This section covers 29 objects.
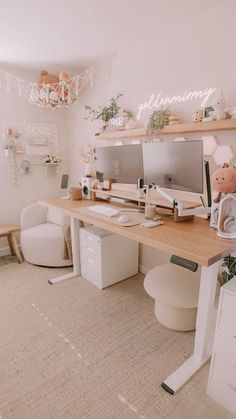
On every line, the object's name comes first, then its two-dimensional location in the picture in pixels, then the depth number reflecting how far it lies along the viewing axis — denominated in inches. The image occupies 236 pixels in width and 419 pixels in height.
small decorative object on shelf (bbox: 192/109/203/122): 70.6
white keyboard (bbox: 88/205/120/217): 74.2
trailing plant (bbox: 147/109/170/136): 79.3
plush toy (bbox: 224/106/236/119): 63.5
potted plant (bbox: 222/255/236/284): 58.1
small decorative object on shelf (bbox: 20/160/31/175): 122.5
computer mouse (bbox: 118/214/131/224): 66.4
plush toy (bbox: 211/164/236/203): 53.7
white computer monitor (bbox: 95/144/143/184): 80.7
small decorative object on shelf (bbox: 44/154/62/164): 129.4
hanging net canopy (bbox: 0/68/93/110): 88.7
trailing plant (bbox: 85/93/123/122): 99.8
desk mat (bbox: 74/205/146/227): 66.3
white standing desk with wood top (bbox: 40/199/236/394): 47.5
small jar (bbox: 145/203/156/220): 69.6
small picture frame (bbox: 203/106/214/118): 68.5
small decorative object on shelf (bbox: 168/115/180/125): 76.9
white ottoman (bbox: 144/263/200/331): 63.7
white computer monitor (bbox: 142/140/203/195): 61.4
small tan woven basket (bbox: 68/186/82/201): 99.3
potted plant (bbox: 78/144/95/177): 116.5
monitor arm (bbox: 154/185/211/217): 61.7
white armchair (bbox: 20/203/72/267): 104.6
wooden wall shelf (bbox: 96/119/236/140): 64.0
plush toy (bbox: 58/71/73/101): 87.1
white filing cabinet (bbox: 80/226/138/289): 88.9
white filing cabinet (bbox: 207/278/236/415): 45.0
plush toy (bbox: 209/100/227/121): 64.9
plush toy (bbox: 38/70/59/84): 95.4
